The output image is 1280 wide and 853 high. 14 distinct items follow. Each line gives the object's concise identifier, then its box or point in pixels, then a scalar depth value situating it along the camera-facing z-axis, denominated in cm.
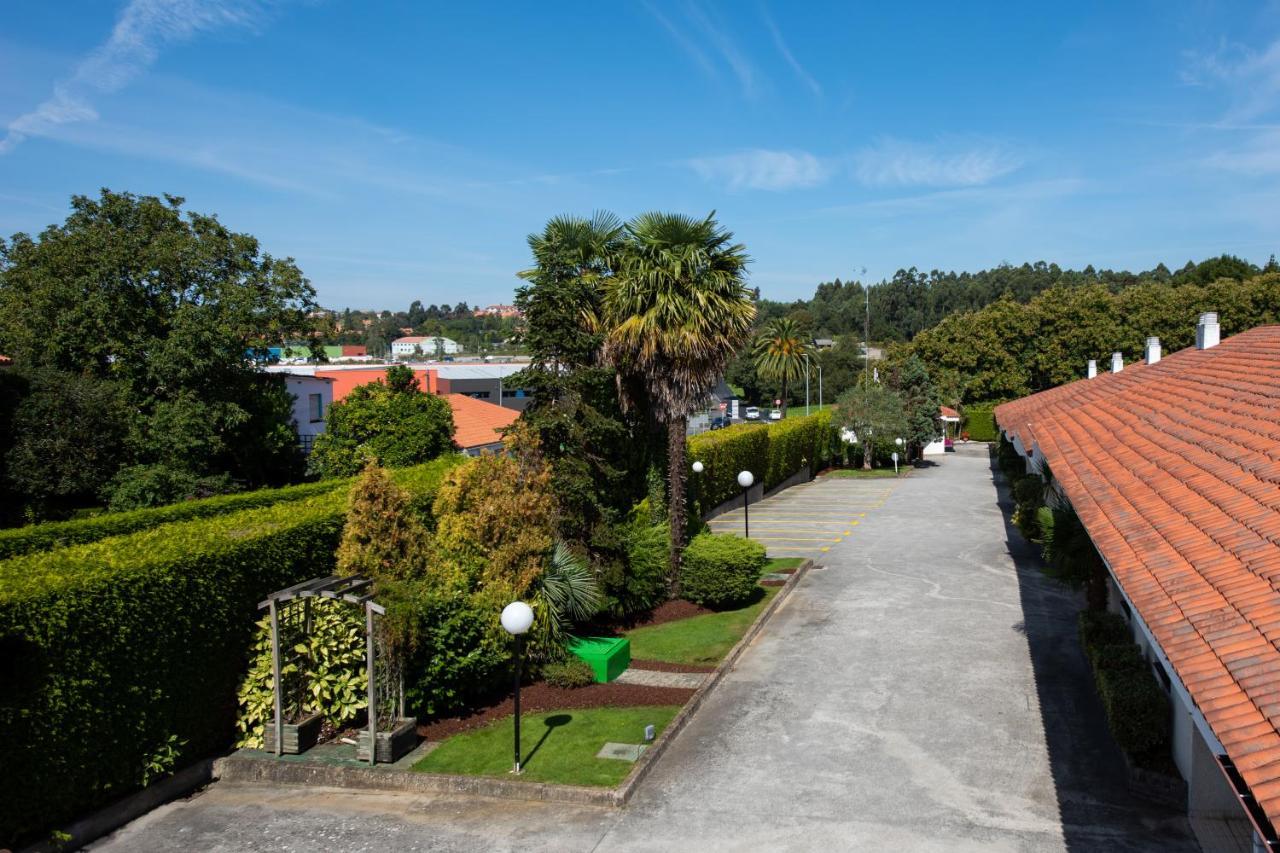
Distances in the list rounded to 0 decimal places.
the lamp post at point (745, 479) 2293
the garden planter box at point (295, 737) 1185
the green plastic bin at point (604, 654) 1485
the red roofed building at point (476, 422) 3797
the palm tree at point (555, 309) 1736
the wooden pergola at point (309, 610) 1175
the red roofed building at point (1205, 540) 555
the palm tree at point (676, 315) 1816
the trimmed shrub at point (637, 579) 1792
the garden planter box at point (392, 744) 1170
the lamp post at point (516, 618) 1079
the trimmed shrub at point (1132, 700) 1078
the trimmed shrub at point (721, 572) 1916
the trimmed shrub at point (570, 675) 1448
